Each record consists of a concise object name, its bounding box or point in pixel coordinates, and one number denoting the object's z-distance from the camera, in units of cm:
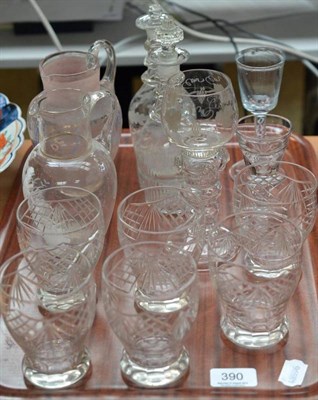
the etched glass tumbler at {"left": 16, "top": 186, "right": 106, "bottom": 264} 84
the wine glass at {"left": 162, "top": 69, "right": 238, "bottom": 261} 92
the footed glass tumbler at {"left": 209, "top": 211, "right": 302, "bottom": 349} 78
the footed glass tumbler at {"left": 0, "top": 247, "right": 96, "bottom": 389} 75
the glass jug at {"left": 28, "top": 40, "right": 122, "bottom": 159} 96
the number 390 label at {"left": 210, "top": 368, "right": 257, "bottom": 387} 76
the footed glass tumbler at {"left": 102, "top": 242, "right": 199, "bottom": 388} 75
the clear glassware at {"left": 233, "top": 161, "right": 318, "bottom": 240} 88
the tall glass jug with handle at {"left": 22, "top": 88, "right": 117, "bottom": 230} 88
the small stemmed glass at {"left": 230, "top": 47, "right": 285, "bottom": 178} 101
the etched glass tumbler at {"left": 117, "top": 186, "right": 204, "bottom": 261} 82
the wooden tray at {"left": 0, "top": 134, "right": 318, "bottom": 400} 76
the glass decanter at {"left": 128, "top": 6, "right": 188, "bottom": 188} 95
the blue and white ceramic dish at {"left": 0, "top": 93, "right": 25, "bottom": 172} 106
